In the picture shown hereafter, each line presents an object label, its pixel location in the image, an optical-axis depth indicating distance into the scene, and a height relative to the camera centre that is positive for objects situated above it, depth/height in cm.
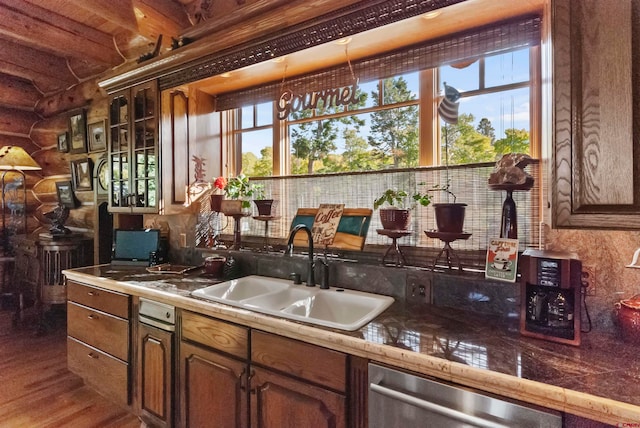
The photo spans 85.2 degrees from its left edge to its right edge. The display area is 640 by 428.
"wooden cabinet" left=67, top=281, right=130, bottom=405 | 209 -82
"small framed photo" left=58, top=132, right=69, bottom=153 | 392 +79
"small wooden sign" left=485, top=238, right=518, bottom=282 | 137 -20
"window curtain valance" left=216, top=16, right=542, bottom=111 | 152 +79
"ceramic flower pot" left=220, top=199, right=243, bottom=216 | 237 +3
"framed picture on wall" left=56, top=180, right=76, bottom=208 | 391 +21
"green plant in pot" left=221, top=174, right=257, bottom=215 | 238 +12
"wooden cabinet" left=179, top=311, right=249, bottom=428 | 153 -76
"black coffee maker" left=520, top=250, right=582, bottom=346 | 111 -29
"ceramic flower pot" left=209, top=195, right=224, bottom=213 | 248 +7
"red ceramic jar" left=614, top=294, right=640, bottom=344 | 112 -36
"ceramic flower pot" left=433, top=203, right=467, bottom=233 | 157 -3
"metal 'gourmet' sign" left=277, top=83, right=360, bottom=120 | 197 +67
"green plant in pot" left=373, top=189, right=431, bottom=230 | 177 +1
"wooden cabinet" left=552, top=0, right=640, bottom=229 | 102 +29
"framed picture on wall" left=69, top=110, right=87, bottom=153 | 369 +87
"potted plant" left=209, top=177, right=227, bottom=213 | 248 +10
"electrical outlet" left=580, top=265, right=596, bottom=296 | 133 -27
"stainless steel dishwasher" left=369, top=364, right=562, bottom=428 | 93 -57
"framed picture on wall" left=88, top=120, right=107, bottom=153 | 348 +77
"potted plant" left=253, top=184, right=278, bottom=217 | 230 +3
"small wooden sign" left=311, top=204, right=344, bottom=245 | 202 -8
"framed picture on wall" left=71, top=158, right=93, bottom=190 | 365 +41
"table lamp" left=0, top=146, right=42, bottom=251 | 421 +23
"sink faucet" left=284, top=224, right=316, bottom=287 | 192 -28
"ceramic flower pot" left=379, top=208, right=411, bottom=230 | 177 -4
